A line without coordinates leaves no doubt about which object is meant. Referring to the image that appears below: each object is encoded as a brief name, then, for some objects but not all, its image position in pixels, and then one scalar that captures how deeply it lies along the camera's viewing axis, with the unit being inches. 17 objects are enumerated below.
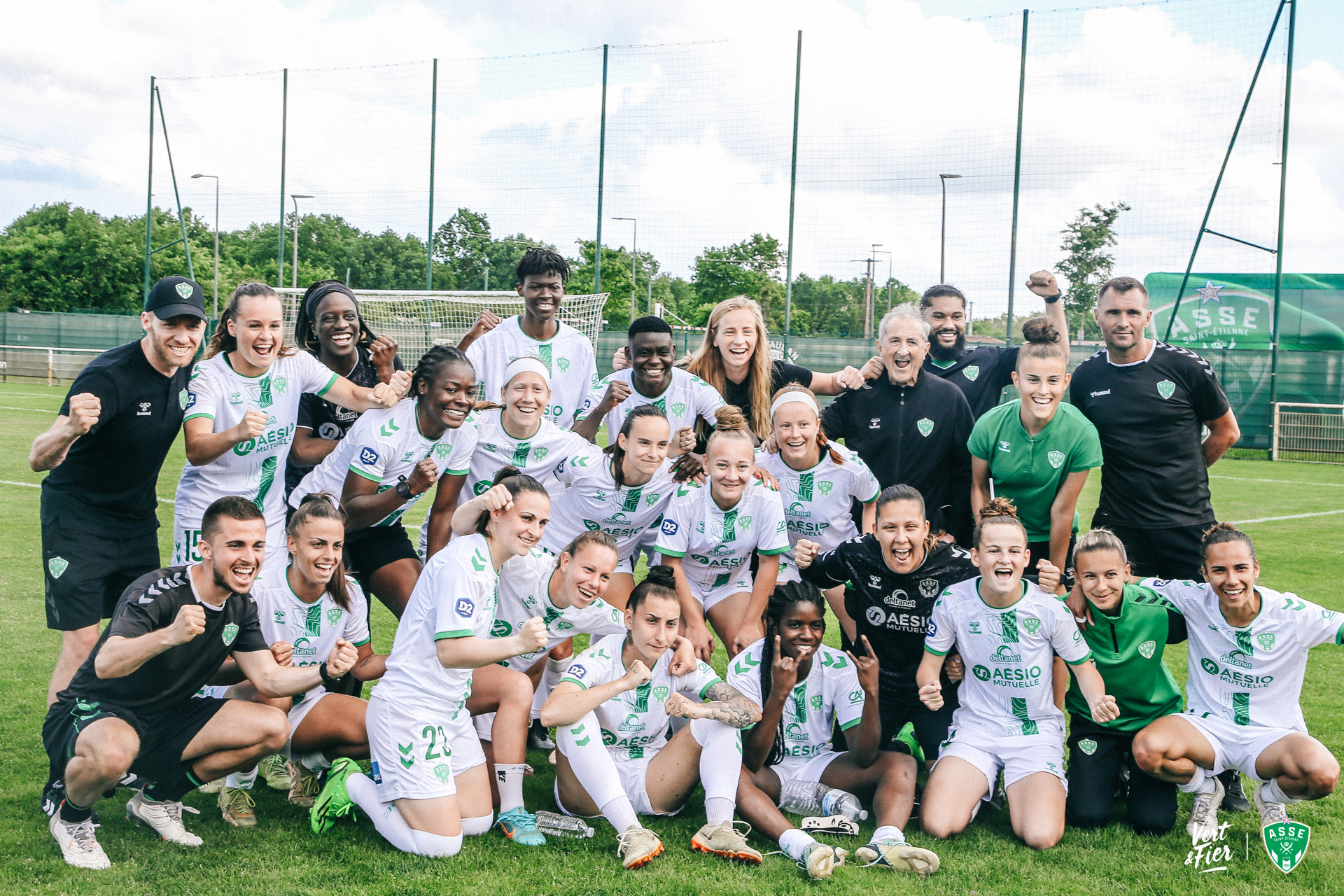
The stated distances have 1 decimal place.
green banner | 725.3
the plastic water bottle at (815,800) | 159.9
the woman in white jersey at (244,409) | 173.5
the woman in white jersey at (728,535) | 183.9
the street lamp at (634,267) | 750.2
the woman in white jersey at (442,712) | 147.6
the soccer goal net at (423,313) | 690.2
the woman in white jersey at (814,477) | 191.9
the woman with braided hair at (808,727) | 154.7
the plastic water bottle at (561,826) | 154.6
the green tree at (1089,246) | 629.9
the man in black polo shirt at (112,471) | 164.7
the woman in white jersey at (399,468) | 183.0
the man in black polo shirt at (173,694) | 138.1
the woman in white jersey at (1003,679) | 159.5
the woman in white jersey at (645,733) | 150.3
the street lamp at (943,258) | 642.2
